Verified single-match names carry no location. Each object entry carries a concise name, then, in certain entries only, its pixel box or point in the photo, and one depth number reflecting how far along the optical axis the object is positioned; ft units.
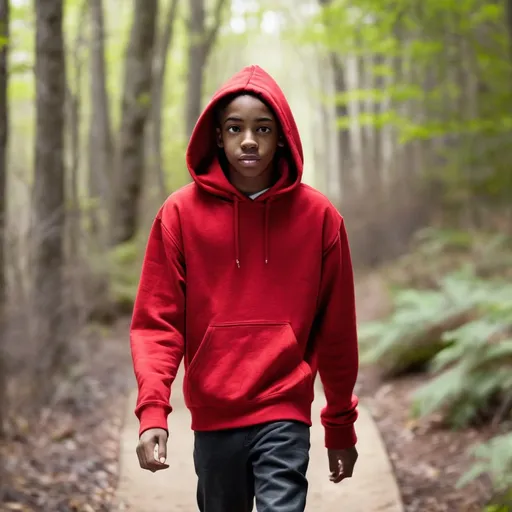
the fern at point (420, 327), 23.26
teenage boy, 9.32
